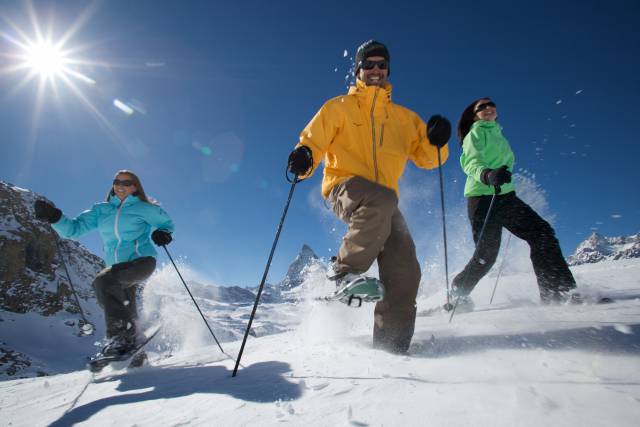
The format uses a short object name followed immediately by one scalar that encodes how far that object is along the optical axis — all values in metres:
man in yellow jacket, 2.60
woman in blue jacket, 3.70
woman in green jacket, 3.56
